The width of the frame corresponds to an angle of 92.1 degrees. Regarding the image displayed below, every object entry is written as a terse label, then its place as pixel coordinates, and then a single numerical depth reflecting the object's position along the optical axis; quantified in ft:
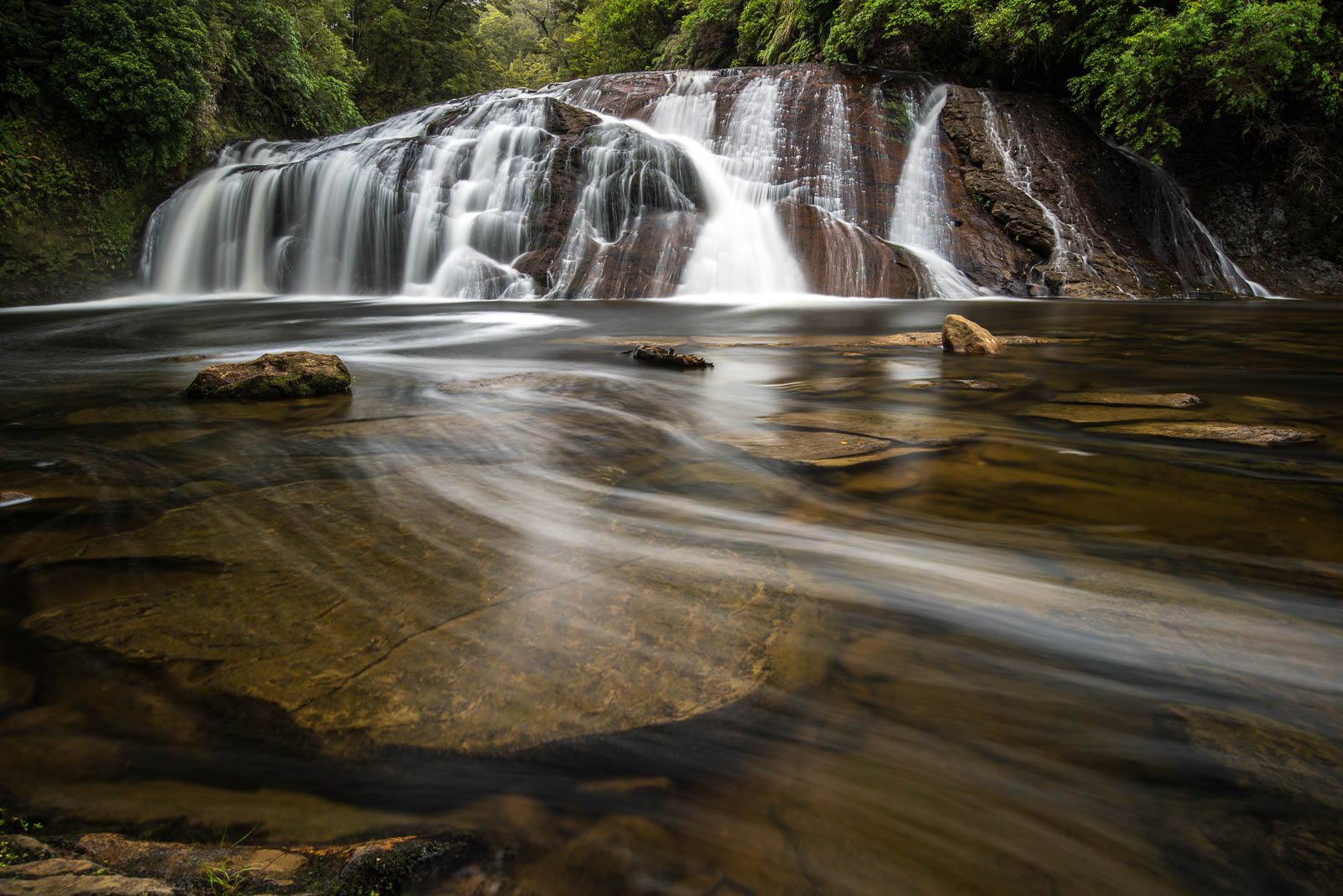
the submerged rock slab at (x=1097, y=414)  11.41
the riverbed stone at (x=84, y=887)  2.48
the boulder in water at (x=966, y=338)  18.84
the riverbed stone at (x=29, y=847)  2.77
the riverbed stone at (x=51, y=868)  2.60
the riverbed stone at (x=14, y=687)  4.04
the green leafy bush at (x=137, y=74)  38.14
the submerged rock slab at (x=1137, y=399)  12.32
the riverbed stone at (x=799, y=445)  9.55
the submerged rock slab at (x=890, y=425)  10.34
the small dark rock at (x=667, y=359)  17.08
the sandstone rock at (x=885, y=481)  8.28
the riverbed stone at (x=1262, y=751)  3.54
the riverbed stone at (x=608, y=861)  2.93
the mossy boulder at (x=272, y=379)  13.17
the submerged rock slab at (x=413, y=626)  4.01
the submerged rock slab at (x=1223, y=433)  10.00
